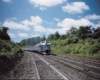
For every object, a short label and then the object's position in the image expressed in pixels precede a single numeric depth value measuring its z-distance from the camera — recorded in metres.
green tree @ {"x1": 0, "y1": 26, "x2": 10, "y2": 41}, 43.84
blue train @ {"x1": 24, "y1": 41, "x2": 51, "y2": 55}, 36.39
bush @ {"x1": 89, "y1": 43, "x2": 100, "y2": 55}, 28.71
